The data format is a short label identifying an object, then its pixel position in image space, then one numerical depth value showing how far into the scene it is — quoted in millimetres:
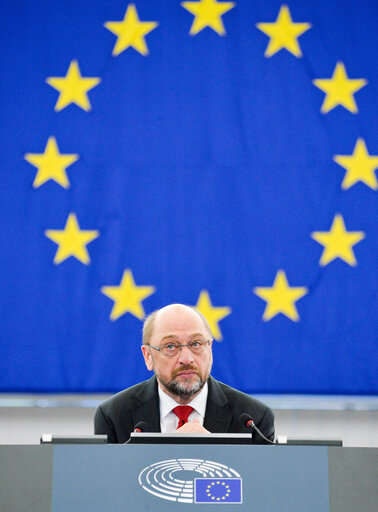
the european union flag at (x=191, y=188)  8320
